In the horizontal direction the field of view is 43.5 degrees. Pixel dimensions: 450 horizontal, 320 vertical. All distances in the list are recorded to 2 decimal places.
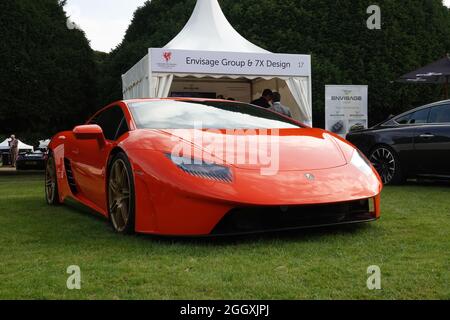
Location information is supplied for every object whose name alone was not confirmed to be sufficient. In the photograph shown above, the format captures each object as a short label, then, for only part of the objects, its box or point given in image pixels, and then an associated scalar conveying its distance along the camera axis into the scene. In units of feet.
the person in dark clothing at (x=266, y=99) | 30.71
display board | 42.24
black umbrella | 42.83
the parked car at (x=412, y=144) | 24.20
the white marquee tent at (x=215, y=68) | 34.68
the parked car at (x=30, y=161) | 71.36
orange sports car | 11.84
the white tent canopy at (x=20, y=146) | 138.62
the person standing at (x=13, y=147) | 97.34
